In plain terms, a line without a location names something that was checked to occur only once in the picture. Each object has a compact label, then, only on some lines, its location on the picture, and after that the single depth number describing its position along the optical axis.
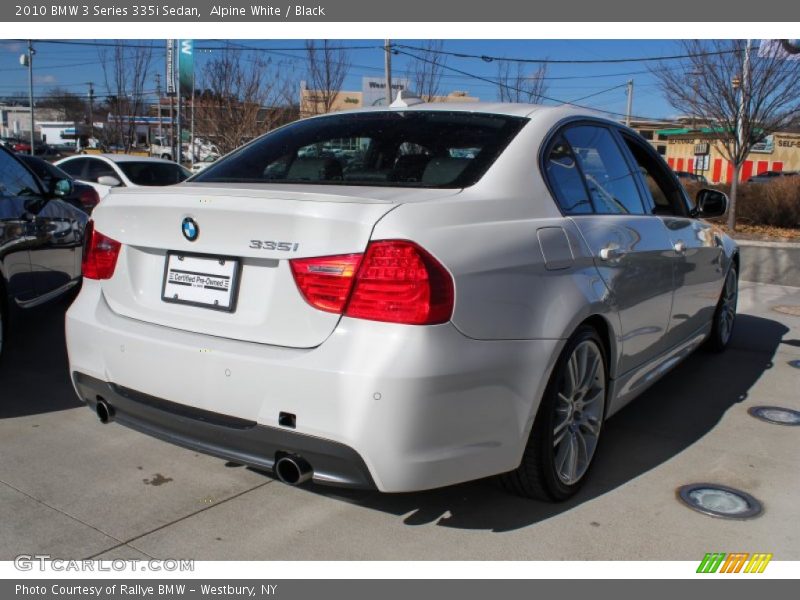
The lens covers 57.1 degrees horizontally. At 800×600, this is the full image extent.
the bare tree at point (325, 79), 26.22
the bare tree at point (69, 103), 68.41
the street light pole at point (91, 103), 59.52
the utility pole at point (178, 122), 21.33
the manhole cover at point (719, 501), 3.20
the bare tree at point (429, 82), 26.05
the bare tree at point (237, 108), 26.34
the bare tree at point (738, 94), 16.91
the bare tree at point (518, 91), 26.33
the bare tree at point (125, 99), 30.31
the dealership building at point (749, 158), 59.44
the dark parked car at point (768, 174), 44.11
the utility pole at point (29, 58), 38.91
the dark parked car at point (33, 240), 4.72
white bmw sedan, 2.39
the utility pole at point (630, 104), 44.75
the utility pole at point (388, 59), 24.20
